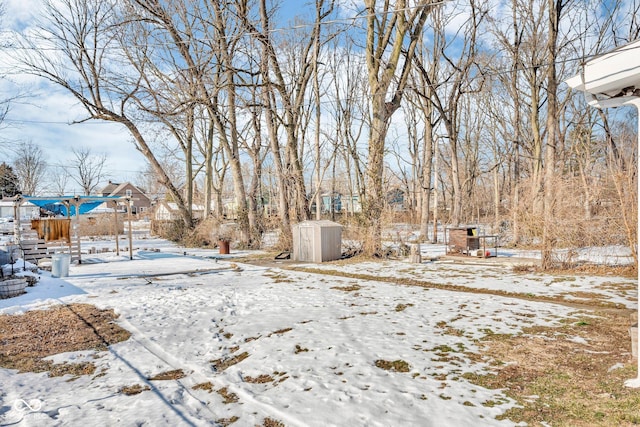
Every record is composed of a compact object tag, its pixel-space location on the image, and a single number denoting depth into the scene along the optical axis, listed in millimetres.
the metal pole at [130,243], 15039
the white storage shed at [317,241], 13406
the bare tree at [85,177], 51656
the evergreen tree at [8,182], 43188
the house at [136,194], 59406
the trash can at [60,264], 10629
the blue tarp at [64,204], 13709
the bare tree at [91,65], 16969
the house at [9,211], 36062
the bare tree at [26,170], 48094
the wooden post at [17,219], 13039
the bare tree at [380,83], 13836
